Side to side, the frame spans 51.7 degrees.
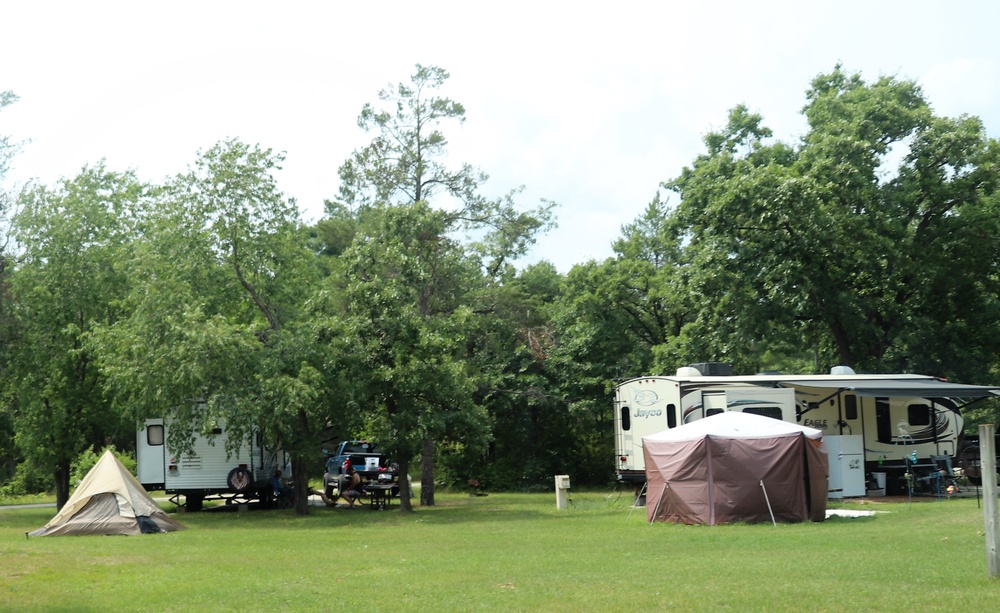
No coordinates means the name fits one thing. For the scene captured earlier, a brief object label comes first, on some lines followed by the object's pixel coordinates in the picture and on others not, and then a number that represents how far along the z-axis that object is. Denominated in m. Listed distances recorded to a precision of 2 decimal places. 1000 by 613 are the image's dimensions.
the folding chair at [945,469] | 24.83
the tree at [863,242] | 28.45
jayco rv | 23.20
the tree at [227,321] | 22.70
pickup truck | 29.34
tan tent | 19.72
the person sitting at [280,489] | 27.73
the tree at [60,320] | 27.48
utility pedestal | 25.17
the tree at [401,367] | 23.77
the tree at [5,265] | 23.51
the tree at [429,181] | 30.62
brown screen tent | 18.62
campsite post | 10.58
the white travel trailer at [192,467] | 26.39
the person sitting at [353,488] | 27.95
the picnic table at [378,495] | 26.55
